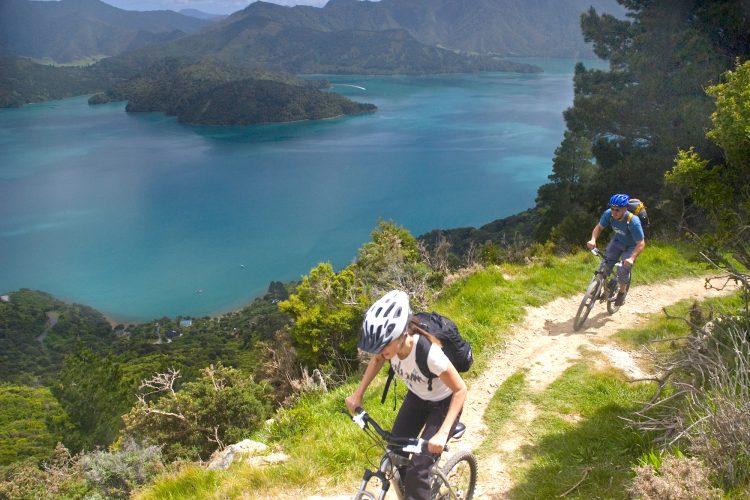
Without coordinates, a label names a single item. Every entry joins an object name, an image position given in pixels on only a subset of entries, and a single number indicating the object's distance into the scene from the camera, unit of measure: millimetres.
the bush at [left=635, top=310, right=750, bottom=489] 3229
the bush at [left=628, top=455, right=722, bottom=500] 3169
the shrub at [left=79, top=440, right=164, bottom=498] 7208
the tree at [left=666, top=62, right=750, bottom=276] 4922
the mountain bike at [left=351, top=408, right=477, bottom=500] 3305
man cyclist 7324
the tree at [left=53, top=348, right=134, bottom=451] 31266
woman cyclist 3098
